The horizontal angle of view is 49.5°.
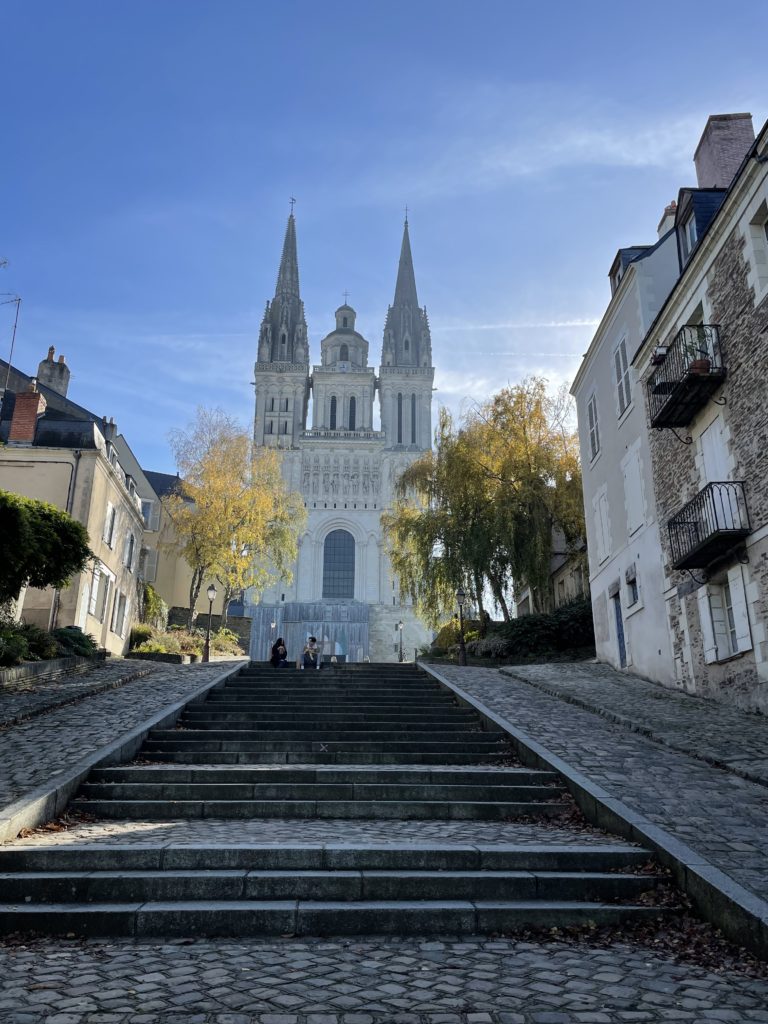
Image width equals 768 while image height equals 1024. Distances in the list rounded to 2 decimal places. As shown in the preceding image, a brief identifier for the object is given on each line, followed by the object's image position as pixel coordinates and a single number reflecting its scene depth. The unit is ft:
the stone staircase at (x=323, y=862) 16.76
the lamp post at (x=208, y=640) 75.10
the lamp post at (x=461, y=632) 76.25
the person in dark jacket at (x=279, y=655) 70.69
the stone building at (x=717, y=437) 39.34
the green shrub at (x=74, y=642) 62.42
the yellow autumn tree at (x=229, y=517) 109.40
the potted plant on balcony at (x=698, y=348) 43.46
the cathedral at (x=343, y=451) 179.22
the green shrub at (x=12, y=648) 49.14
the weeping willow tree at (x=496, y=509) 87.04
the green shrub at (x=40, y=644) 55.93
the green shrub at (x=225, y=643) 102.06
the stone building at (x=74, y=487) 69.56
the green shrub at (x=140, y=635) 88.61
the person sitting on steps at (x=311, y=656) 78.10
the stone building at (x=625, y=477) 54.70
